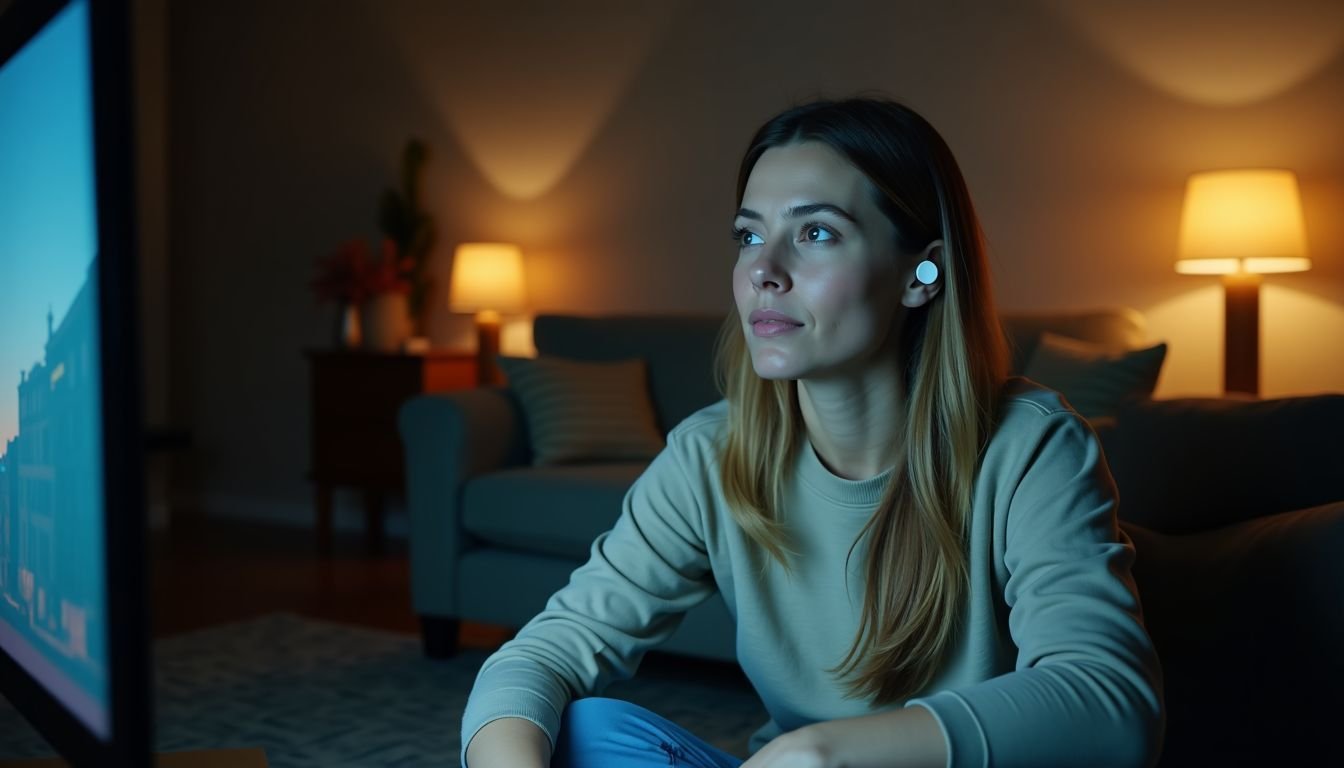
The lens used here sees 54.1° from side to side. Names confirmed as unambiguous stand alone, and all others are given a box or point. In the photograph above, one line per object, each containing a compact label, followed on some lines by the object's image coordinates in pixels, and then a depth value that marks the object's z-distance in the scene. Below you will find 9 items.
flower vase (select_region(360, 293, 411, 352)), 5.00
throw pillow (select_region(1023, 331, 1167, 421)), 2.97
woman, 1.15
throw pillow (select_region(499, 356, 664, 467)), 3.54
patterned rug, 2.59
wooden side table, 4.84
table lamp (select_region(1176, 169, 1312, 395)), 3.32
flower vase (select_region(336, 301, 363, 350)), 5.06
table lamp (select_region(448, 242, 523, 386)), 4.76
